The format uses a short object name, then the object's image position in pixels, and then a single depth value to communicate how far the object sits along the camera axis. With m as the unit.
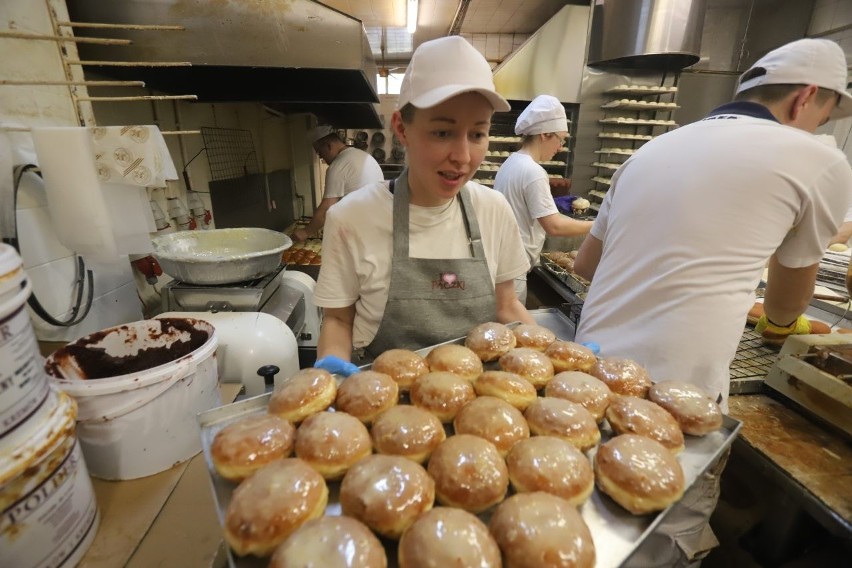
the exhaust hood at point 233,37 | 2.02
